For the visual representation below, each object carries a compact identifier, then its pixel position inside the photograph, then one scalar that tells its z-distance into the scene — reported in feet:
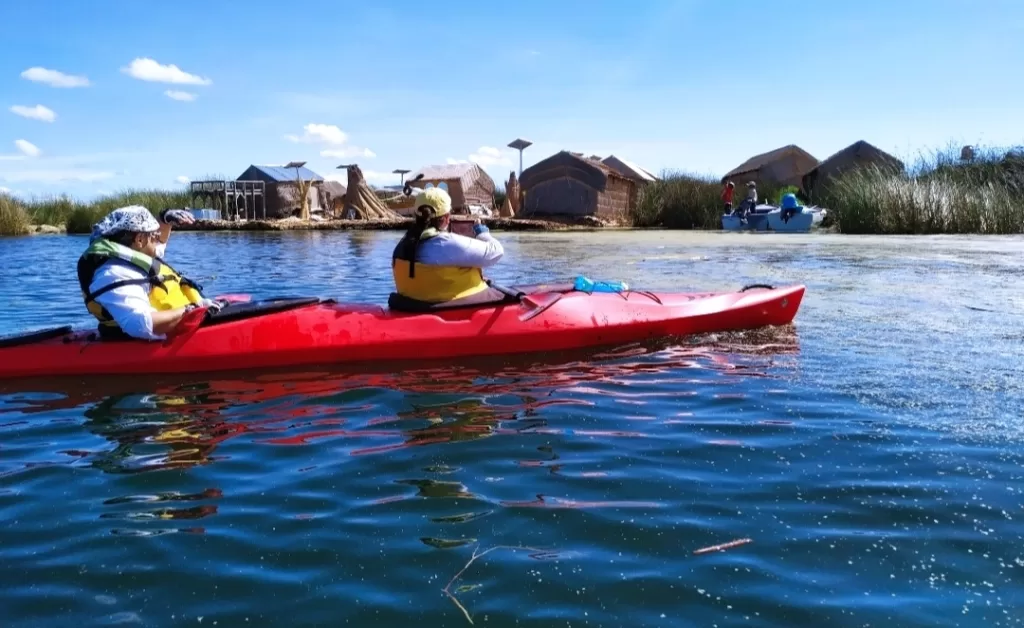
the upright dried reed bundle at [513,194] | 105.19
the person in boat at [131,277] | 17.35
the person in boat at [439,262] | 19.70
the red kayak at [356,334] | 18.57
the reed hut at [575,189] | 95.86
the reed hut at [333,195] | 126.82
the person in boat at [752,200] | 80.79
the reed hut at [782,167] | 104.37
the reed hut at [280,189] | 118.83
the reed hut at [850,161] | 88.53
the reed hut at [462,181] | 117.29
